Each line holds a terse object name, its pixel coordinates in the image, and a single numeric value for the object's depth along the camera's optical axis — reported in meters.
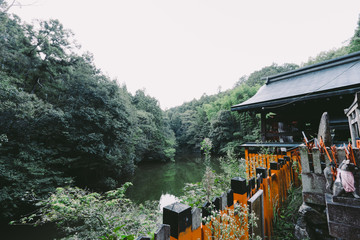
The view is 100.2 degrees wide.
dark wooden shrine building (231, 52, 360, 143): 3.97
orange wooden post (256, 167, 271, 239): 1.87
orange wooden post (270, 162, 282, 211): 2.16
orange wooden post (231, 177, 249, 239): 1.45
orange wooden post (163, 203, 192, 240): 0.90
